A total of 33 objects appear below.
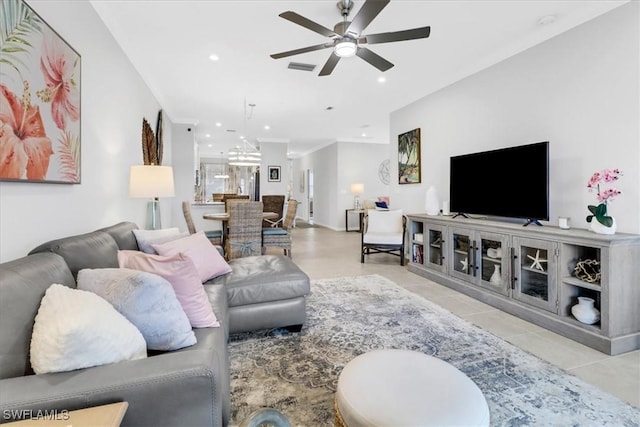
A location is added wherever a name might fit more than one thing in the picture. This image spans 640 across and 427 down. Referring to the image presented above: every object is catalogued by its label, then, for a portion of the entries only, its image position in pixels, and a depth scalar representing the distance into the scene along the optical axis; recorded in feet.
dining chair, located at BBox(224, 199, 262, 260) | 14.39
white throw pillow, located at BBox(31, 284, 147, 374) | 3.15
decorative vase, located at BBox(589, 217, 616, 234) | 7.91
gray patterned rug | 5.32
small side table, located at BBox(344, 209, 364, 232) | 29.32
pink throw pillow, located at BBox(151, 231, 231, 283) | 7.74
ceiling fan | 7.16
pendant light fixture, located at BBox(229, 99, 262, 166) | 23.01
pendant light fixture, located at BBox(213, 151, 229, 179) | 44.97
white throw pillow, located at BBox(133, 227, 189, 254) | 8.13
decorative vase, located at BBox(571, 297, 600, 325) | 7.93
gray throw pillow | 3.99
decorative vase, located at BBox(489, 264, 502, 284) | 10.63
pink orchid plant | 7.86
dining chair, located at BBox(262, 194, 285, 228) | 22.07
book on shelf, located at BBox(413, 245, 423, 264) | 14.82
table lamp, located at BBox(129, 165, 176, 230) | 10.51
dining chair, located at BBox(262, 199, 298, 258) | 16.57
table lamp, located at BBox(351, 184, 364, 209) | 29.25
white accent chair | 16.31
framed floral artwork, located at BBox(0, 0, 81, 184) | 4.90
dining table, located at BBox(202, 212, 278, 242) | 15.40
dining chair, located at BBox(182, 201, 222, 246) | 15.72
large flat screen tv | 9.73
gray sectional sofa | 2.89
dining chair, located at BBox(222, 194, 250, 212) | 23.27
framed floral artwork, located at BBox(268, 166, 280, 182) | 29.96
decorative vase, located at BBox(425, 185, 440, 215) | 14.37
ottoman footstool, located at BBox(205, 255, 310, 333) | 7.63
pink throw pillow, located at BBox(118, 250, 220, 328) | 5.11
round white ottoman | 3.36
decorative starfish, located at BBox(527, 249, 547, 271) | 9.18
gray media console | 7.51
